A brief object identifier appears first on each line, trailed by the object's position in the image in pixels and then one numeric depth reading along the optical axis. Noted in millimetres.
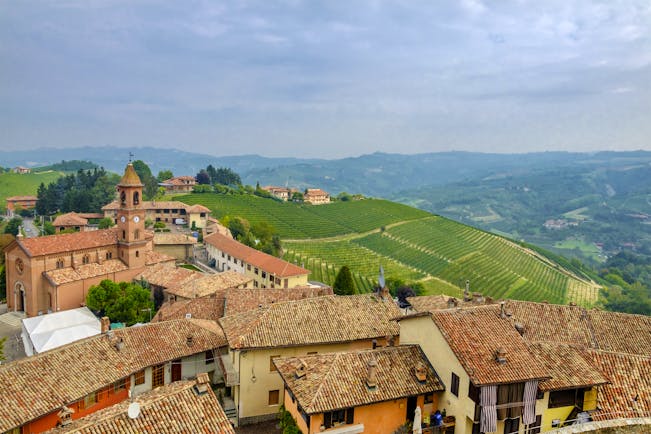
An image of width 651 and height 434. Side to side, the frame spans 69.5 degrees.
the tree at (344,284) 51375
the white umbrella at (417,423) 17344
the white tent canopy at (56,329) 34312
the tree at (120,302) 40812
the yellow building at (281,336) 25266
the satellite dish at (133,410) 15492
